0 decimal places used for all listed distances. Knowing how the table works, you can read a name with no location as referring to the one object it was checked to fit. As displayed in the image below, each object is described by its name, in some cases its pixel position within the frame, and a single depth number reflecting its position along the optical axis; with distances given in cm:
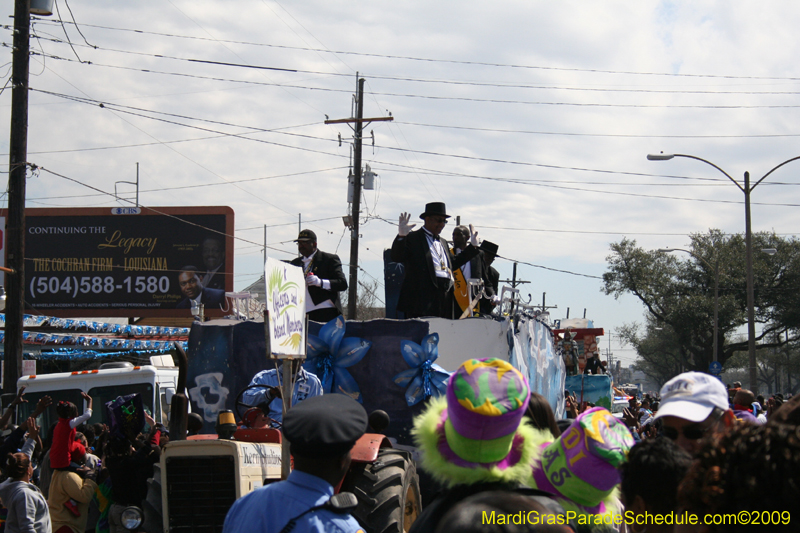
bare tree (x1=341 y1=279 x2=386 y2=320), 5562
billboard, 3309
